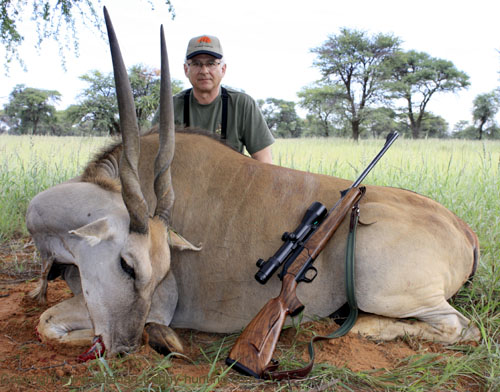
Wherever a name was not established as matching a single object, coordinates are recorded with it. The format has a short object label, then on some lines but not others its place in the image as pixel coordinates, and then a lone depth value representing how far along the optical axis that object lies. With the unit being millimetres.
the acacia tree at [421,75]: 32406
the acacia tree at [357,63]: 31734
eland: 2270
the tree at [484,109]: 38062
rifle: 2086
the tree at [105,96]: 16328
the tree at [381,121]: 31820
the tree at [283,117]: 54000
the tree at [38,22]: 4383
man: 4449
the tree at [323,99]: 32375
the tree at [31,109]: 32084
